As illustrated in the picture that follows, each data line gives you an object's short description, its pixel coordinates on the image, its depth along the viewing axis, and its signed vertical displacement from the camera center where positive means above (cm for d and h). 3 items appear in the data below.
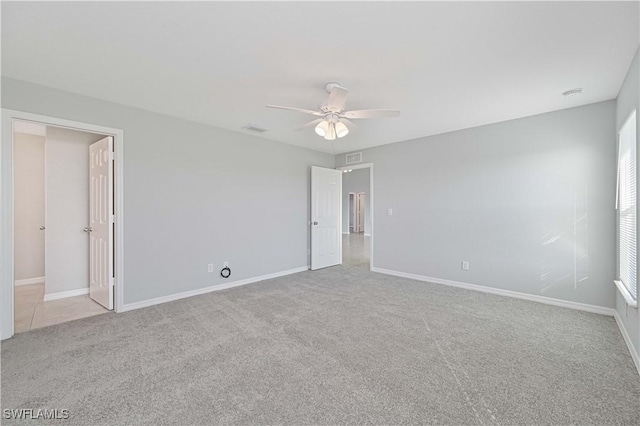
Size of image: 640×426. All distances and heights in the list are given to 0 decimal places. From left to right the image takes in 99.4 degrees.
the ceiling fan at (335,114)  244 +98
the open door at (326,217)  545 -11
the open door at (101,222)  328 -12
